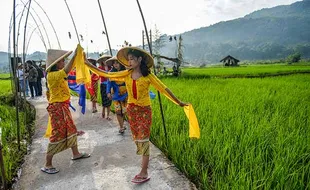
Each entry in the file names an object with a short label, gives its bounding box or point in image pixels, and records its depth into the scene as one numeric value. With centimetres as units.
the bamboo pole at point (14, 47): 309
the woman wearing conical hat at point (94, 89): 551
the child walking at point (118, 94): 400
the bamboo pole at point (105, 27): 424
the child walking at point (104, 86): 492
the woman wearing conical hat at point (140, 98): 245
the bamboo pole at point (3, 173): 207
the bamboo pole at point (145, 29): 314
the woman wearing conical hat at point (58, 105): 267
